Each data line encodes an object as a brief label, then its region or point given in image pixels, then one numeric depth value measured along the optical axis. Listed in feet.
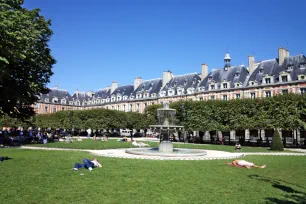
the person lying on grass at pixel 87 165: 39.77
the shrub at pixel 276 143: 90.99
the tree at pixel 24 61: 61.11
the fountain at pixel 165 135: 63.14
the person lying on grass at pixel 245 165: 46.03
